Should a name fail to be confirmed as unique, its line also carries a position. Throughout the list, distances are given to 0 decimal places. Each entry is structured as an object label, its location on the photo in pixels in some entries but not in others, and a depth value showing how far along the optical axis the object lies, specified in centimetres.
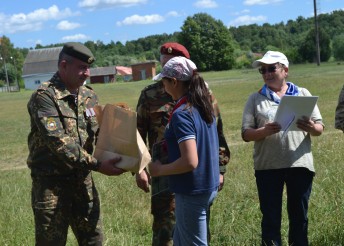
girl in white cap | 319
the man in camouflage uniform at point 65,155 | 360
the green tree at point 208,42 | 8906
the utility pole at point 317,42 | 5638
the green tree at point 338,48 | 6700
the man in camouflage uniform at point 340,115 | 404
